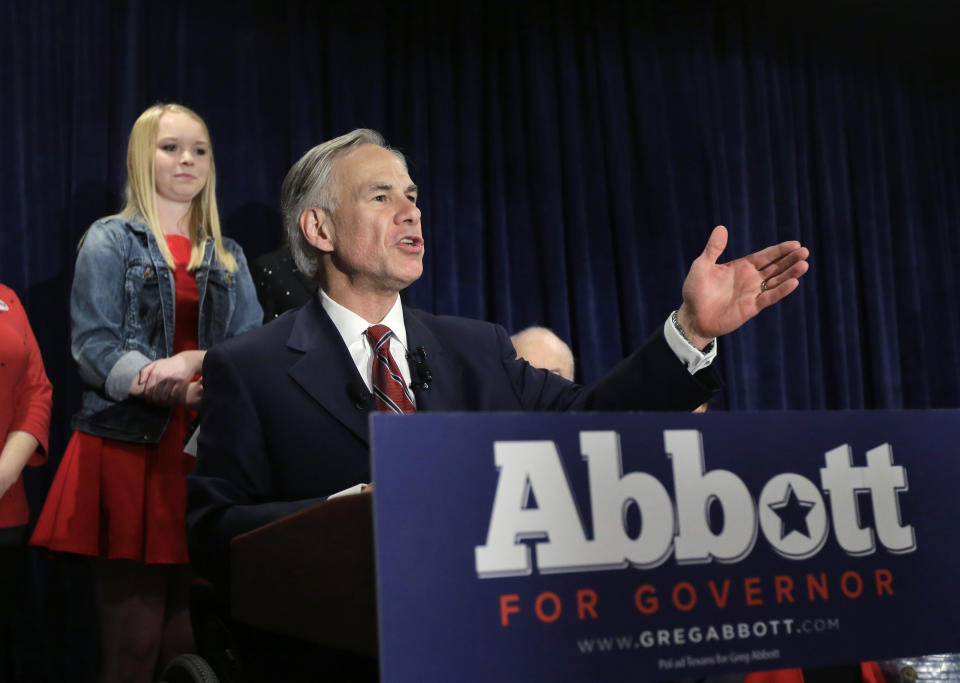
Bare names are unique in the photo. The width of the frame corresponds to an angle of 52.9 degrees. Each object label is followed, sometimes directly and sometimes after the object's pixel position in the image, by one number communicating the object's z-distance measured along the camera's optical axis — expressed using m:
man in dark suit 1.31
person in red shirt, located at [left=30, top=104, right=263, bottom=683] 2.12
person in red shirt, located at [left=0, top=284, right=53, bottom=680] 2.10
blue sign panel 0.72
